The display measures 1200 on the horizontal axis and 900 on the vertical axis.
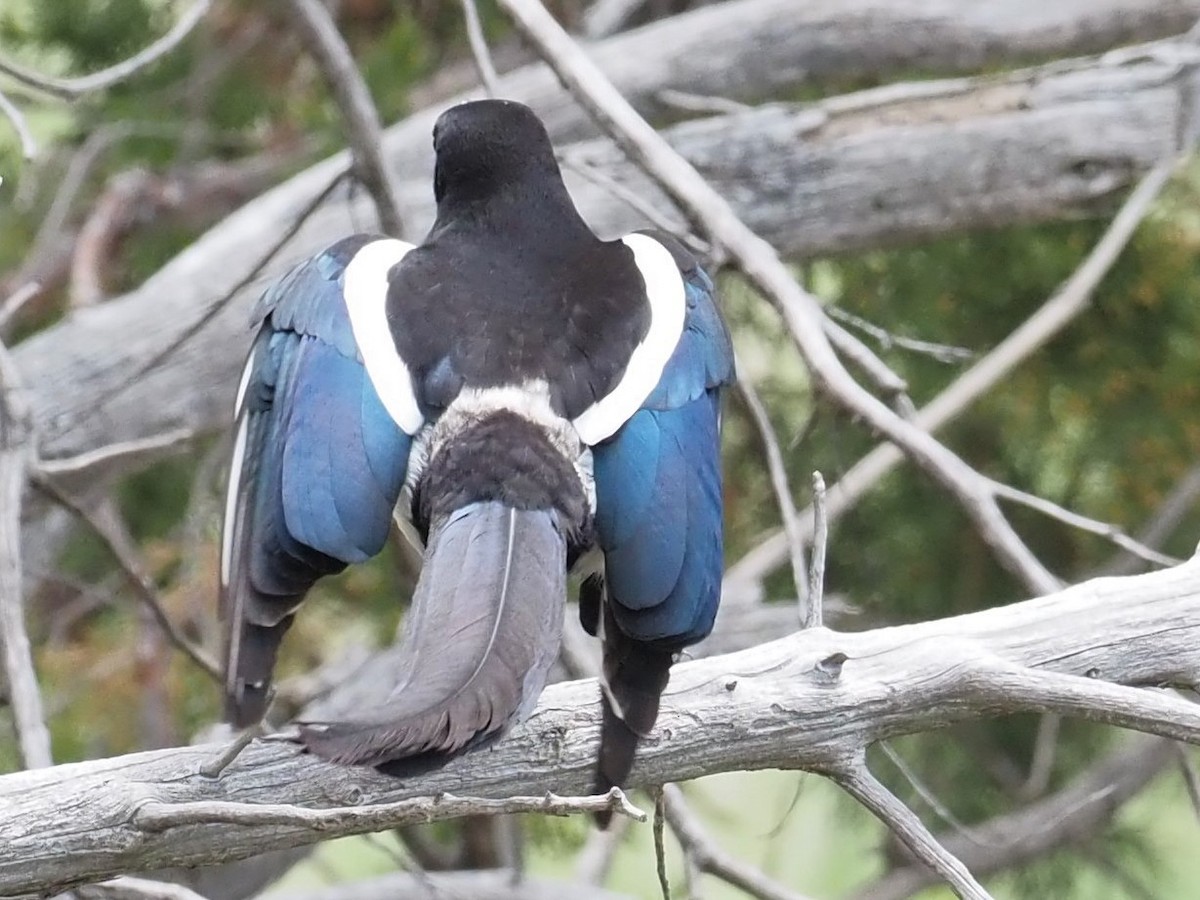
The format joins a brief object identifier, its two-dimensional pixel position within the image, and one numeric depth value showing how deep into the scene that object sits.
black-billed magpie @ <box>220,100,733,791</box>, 8.31
